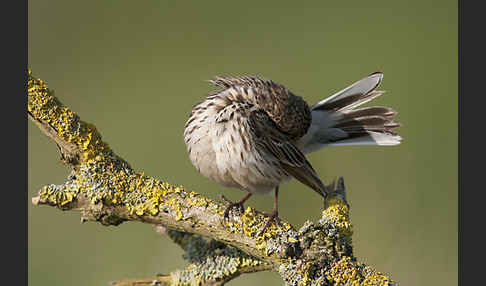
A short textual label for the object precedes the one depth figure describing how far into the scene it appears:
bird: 7.75
